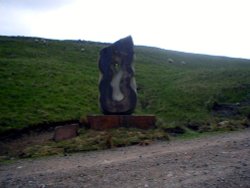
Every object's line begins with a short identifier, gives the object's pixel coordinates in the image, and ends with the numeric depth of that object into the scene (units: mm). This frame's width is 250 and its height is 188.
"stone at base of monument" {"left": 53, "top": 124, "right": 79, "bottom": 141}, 12719
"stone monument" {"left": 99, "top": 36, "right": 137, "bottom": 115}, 14406
